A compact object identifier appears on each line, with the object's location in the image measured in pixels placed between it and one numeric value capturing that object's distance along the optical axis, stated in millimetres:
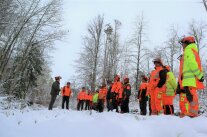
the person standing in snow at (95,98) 11377
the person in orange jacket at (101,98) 9350
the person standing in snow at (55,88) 8386
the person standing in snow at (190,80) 2957
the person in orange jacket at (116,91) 7326
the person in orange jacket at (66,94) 9760
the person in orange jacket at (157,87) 4106
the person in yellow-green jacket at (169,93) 4206
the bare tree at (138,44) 18939
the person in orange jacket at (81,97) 11926
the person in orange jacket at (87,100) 12635
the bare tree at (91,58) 19400
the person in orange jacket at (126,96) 6599
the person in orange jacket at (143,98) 6255
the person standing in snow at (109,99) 7989
